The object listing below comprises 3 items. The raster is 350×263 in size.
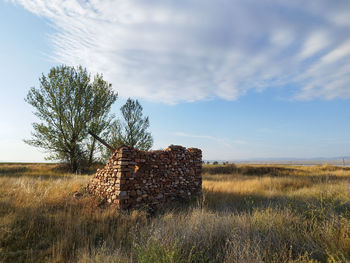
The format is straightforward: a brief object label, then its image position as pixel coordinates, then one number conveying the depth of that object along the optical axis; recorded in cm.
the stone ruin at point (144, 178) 703
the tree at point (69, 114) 1659
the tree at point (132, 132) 2117
